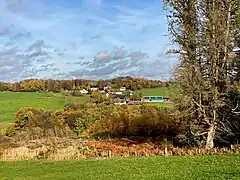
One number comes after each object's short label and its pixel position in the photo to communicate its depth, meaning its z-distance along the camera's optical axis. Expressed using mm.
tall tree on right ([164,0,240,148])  21547
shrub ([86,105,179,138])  34438
